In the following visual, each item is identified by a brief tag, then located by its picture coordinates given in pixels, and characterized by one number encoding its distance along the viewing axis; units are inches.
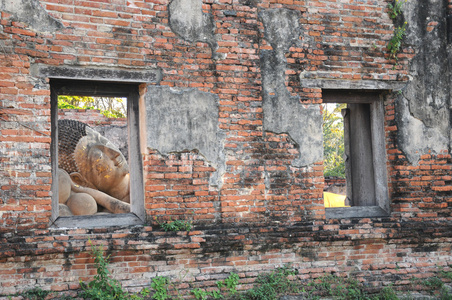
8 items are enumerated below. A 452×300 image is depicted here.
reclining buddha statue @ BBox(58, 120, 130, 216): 311.6
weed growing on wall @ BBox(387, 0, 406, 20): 243.4
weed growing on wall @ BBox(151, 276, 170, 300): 197.8
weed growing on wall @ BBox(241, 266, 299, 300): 208.8
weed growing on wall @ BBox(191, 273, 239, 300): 204.2
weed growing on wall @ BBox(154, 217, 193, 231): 204.2
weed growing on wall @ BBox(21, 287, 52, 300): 182.7
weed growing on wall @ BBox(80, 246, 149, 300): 187.5
